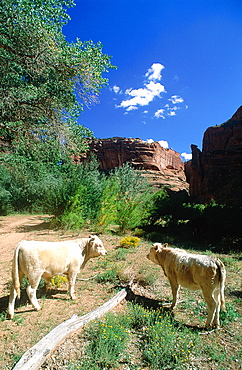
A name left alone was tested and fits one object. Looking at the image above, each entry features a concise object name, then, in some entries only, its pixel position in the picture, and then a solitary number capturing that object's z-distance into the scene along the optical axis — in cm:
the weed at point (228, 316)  401
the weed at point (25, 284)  504
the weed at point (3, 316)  378
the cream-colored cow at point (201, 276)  351
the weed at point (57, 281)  517
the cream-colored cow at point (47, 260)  384
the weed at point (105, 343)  285
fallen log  257
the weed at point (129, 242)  940
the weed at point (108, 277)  571
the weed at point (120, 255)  767
